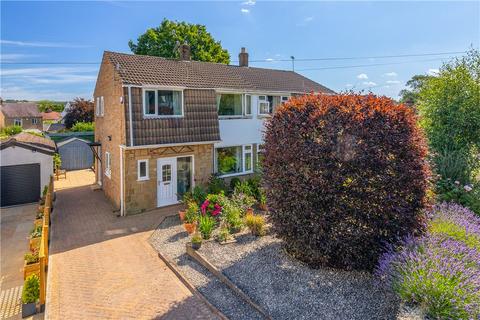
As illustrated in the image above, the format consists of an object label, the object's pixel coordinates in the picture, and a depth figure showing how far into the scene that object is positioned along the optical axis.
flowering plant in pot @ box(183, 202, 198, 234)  10.69
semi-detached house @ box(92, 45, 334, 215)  13.27
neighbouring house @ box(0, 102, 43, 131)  54.64
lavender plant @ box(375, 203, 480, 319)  4.48
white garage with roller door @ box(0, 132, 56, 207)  16.73
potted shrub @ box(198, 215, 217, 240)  9.63
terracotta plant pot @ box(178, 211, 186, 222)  12.17
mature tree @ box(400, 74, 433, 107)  14.32
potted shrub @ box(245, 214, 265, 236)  9.70
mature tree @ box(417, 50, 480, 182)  12.48
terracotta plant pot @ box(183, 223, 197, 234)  10.66
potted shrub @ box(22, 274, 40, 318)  7.17
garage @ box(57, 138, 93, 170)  27.67
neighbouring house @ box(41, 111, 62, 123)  75.24
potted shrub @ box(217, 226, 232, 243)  9.40
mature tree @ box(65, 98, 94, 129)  39.69
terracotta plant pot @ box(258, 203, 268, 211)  12.88
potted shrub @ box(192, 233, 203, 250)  8.95
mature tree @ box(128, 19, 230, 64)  30.86
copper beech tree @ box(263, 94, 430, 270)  6.56
